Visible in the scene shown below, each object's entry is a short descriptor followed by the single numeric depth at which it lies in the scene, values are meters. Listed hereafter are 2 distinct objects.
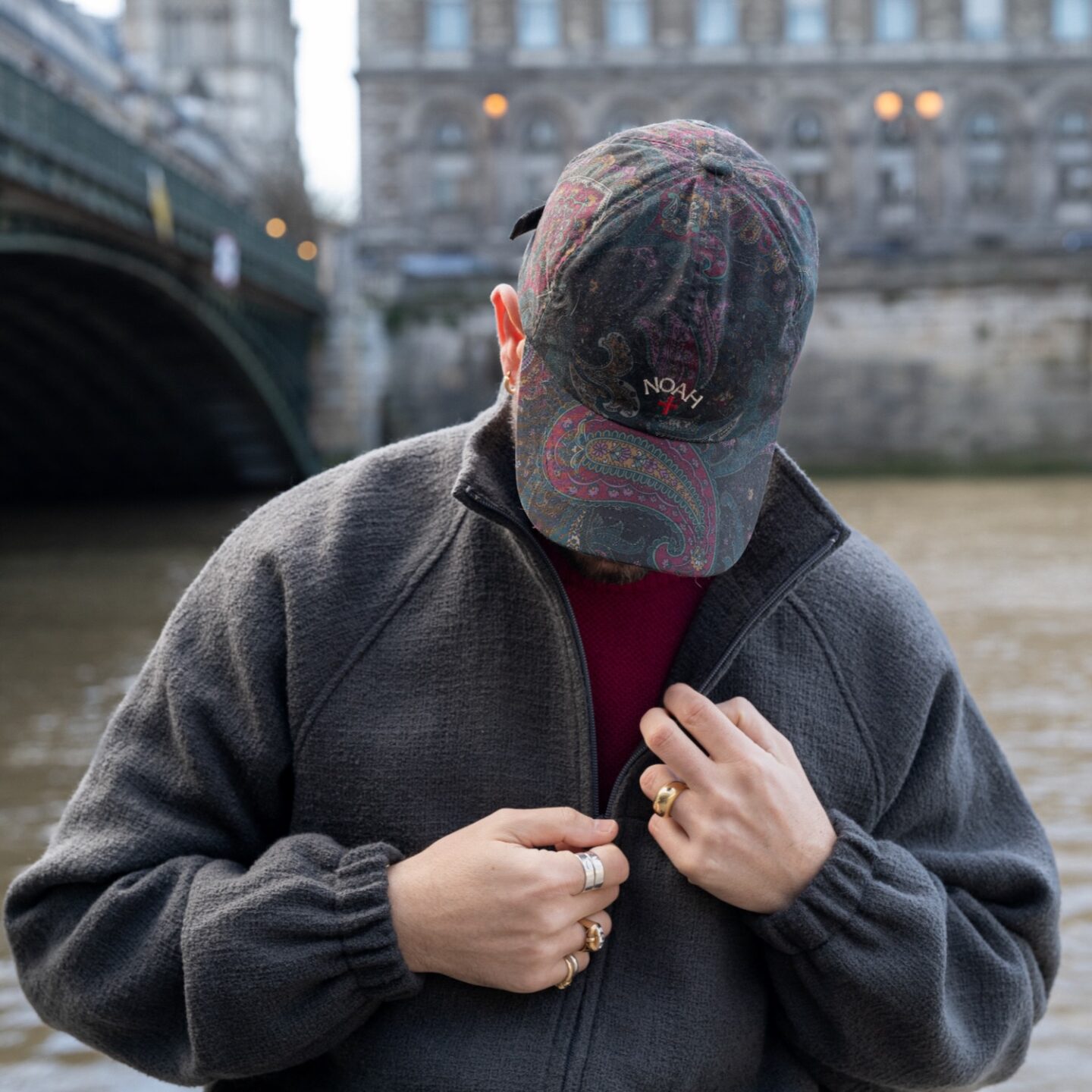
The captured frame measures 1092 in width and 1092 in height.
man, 1.30
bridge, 10.41
